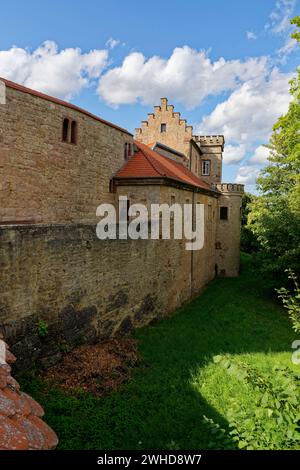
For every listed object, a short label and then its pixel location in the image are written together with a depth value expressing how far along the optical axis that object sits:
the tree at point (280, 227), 18.66
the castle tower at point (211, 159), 32.22
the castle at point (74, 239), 7.84
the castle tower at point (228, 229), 26.91
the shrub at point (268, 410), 3.52
